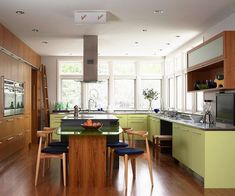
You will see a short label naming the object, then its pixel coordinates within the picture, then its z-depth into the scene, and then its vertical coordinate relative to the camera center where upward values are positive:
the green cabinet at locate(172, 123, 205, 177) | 3.11 -0.77
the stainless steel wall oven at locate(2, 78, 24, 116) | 4.31 +0.08
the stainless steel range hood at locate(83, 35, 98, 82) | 4.80 +0.98
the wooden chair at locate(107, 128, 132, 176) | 3.54 -0.77
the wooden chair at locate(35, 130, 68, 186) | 3.07 -0.76
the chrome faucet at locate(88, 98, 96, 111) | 6.88 -0.01
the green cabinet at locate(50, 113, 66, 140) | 6.43 -0.55
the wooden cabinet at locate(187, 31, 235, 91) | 3.10 +0.65
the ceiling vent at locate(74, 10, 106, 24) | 3.45 +1.37
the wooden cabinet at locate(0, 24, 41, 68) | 4.21 +1.25
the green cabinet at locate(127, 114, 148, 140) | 6.49 -0.62
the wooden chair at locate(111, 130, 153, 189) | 2.99 -0.76
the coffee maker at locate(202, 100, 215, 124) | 3.74 -0.31
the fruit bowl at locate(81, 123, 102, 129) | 3.26 -0.39
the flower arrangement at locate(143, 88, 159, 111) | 6.76 +0.18
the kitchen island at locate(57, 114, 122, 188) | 3.11 -0.85
